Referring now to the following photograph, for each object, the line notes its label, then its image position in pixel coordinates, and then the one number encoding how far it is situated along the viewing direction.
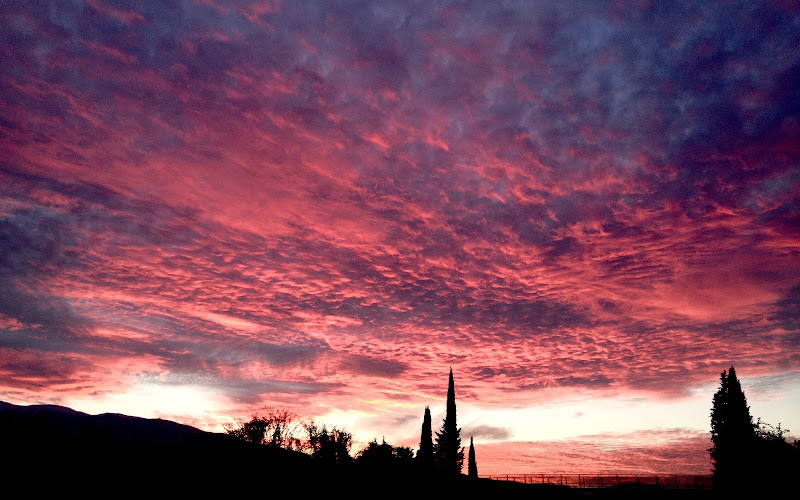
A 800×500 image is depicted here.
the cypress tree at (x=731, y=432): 48.16
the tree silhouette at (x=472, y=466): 80.06
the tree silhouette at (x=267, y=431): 77.25
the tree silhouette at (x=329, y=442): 74.39
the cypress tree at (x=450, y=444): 66.88
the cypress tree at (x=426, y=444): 67.21
